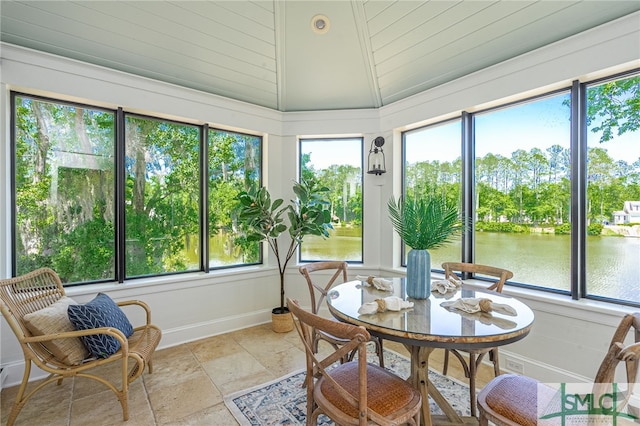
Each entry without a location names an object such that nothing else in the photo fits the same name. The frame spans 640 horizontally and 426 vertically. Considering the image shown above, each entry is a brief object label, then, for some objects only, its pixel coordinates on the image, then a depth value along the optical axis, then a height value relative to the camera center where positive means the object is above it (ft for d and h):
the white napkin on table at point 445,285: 6.97 -1.82
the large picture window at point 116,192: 8.76 +0.67
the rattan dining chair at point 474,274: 6.67 -2.19
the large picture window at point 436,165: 10.81 +1.87
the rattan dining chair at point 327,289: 6.97 -2.28
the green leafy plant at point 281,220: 11.24 -0.24
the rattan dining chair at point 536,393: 3.58 -2.99
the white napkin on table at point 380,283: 7.34 -1.84
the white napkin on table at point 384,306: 5.52 -1.82
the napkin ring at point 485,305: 5.47 -1.76
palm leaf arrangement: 6.20 -0.23
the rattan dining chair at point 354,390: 4.15 -3.02
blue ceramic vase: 6.43 -1.34
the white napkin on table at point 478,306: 5.49 -1.83
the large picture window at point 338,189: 13.41 +1.06
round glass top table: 4.58 -1.92
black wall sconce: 12.26 +2.25
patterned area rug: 6.64 -4.71
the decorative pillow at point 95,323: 6.64 -2.60
